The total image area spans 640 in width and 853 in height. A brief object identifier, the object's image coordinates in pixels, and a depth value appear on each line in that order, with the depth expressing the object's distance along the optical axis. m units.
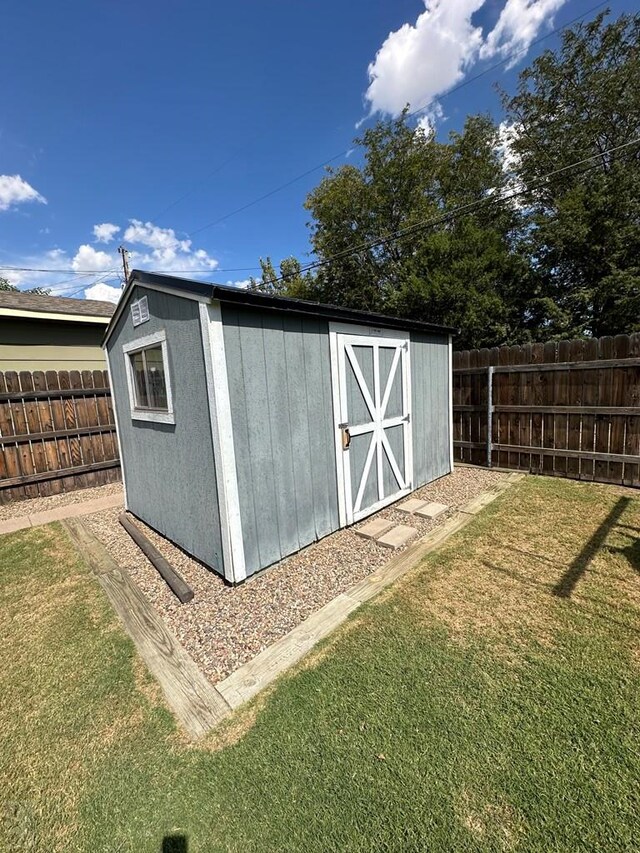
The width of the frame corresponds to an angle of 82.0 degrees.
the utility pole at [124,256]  16.58
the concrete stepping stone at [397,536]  3.84
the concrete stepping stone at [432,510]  4.54
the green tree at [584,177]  10.73
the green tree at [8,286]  34.28
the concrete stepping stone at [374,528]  4.06
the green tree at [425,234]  12.36
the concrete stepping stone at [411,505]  4.74
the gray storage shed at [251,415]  3.08
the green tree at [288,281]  18.92
